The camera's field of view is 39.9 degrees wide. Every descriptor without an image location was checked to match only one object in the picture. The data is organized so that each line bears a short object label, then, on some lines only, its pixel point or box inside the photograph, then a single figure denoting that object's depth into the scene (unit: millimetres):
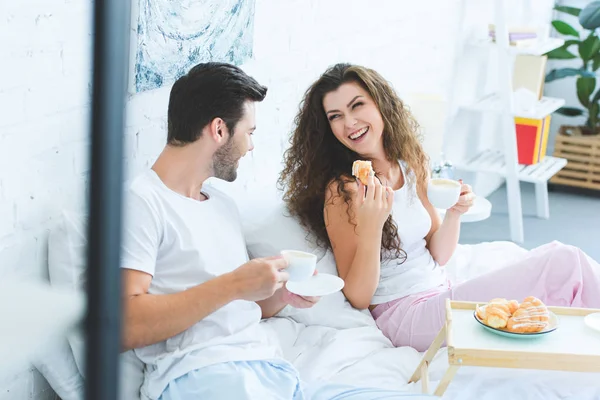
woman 2146
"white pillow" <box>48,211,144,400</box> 1645
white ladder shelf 3904
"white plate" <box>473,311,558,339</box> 1845
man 1645
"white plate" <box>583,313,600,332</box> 1927
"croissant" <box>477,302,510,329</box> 1866
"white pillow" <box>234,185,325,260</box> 2180
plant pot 4715
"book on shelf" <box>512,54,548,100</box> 4328
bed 1680
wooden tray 1789
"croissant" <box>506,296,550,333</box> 1848
